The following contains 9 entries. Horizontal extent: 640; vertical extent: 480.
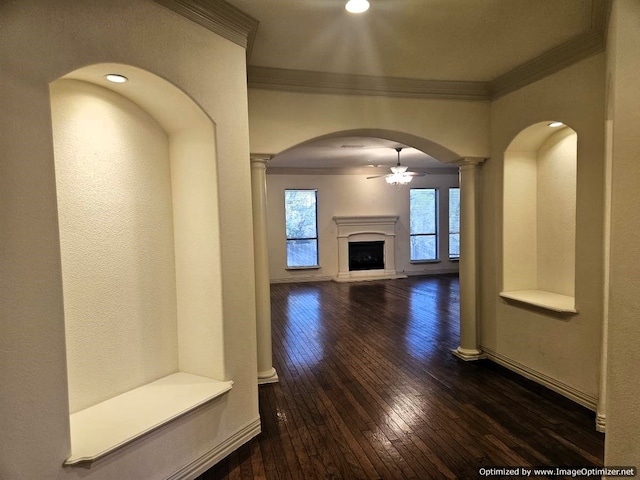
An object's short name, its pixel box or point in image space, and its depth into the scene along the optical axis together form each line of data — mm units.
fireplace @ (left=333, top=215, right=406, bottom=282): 10117
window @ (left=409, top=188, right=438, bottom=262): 10695
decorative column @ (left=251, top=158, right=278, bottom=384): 3527
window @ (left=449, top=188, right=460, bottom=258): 10852
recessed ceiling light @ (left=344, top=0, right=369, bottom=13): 2326
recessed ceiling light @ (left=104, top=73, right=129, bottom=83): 2081
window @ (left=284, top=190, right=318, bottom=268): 9938
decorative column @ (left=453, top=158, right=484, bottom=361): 4152
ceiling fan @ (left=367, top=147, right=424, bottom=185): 7575
